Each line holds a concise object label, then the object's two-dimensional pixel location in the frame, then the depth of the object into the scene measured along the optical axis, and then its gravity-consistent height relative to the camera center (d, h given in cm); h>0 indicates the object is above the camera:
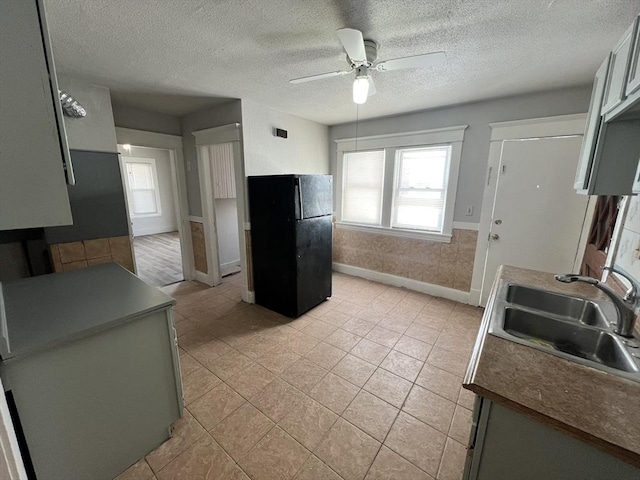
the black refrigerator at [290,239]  273 -56
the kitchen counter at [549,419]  73 -66
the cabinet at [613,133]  120 +32
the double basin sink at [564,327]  108 -67
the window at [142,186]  712 +5
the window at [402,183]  326 +11
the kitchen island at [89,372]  111 -88
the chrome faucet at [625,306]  113 -50
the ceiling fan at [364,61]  139 +79
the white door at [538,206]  257 -15
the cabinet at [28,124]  73 +19
